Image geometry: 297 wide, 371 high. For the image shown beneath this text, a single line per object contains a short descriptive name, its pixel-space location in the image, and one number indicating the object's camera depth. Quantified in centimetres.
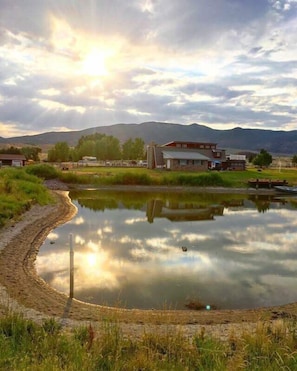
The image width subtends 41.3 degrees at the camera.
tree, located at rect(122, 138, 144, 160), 8306
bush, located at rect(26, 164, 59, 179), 4850
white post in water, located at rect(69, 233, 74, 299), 1037
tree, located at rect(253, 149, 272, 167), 7168
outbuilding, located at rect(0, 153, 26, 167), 7006
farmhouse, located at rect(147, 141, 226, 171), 5859
